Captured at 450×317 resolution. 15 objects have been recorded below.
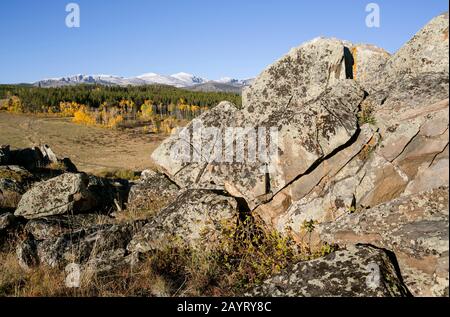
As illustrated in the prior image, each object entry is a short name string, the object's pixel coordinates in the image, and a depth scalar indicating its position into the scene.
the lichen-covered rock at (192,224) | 7.81
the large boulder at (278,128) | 7.79
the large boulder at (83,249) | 7.55
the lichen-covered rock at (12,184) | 13.40
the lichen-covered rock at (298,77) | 10.56
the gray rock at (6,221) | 9.99
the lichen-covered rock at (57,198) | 11.63
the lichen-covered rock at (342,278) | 5.18
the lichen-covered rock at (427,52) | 8.31
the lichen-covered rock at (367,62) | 10.02
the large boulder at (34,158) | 23.66
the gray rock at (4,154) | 22.02
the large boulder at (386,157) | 6.73
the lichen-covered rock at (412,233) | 5.23
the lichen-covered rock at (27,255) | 7.83
